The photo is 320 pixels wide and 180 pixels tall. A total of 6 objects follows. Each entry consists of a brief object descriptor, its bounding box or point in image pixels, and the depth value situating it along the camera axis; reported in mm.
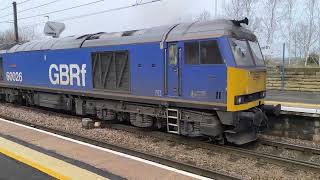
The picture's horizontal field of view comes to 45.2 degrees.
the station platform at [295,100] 13250
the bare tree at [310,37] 35212
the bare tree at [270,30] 34844
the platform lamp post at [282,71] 22119
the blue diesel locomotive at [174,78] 9172
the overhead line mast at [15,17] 34769
